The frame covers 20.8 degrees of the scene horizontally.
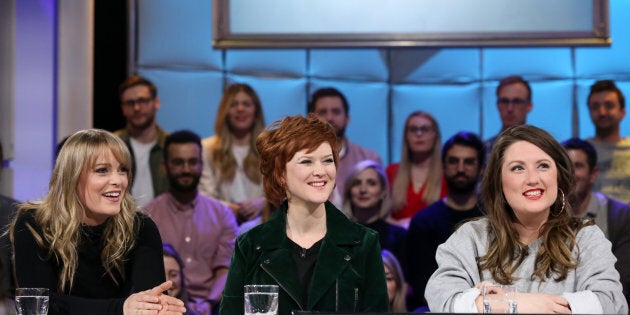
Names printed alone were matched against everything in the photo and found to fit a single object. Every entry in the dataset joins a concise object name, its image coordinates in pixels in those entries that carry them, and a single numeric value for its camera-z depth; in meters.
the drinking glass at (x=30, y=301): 4.78
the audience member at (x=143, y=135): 10.49
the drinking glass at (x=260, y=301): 4.65
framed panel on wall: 9.98
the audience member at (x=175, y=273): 9.06
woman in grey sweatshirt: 5.29
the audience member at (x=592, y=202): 9.48
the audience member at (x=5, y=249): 4.59
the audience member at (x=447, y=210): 9.62
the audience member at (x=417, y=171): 10.31
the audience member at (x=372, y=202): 9.83
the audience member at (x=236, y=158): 10.45
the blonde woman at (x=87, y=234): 5.88
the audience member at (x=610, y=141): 10.11
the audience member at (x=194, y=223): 9.98
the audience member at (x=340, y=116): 10.55
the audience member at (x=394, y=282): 9.30
